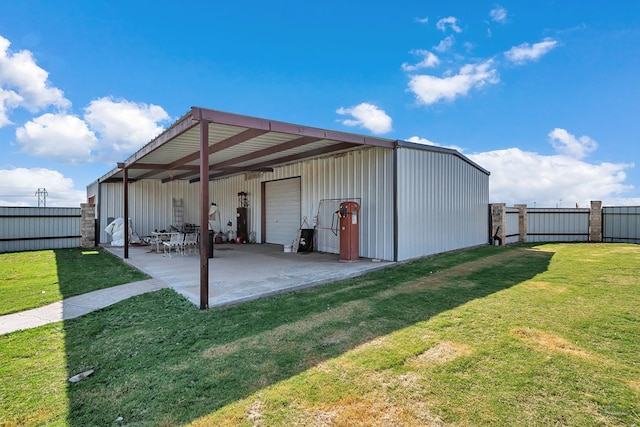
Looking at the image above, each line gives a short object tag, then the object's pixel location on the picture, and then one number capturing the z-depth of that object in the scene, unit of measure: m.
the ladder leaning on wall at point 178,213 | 15.53
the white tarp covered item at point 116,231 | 12.82
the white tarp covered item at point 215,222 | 15.31
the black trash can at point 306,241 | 10.23
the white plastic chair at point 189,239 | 9.84
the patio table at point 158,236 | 10.48
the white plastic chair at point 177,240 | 9.33
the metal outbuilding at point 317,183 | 6.72
